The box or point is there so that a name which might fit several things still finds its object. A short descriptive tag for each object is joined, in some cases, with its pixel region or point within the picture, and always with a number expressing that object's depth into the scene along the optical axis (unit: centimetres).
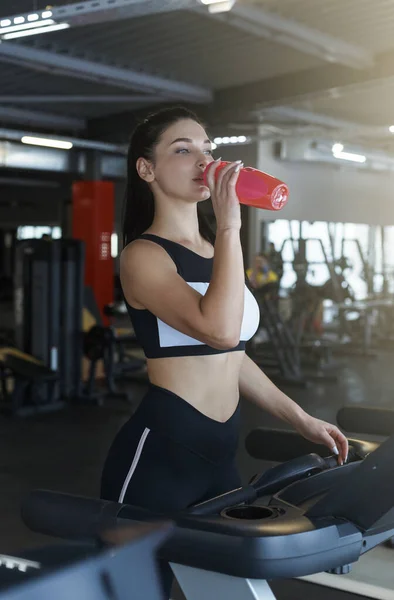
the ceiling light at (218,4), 359
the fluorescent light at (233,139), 904
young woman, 121
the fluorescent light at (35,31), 411
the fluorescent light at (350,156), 1069
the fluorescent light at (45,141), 904
